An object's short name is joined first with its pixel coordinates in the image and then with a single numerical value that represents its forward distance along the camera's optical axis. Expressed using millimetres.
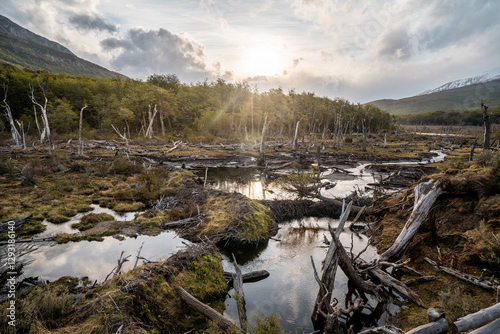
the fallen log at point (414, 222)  9234
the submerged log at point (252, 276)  8812
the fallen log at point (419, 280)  7909
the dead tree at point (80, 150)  32000
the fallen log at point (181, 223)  13102
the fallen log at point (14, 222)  11168
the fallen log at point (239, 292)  6344
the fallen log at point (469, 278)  6764
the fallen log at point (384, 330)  4660
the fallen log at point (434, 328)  4562
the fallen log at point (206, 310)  5618
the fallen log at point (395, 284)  7000
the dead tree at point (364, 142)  49288
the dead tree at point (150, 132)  56606
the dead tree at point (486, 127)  19312
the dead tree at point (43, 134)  30883
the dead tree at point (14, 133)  35531
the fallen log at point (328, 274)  6734
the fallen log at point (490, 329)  3805
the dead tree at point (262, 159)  33781
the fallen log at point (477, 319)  4234
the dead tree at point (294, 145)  49328
